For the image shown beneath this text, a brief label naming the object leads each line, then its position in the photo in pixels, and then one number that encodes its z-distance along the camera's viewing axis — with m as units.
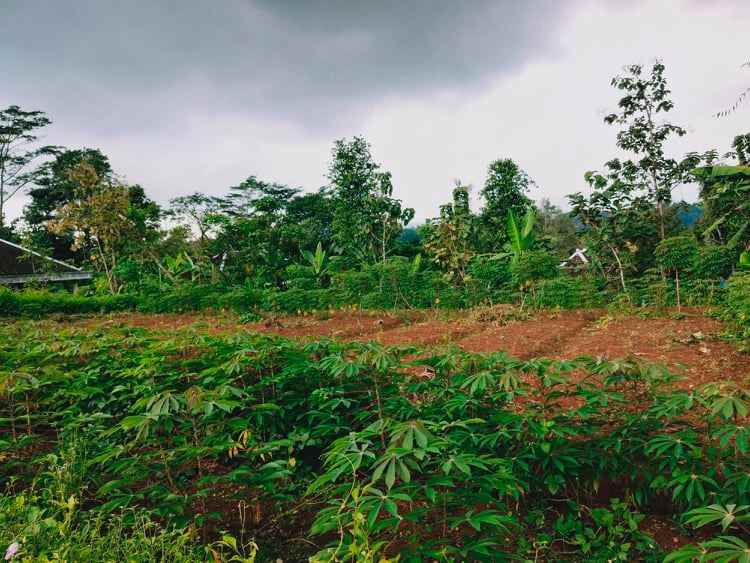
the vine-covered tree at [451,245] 9.82
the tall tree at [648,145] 10.38
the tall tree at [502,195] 12.68
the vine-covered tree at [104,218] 12.65
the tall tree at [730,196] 7.33
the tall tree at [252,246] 13.27
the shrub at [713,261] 7.23
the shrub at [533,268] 8.36
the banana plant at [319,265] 12.05
